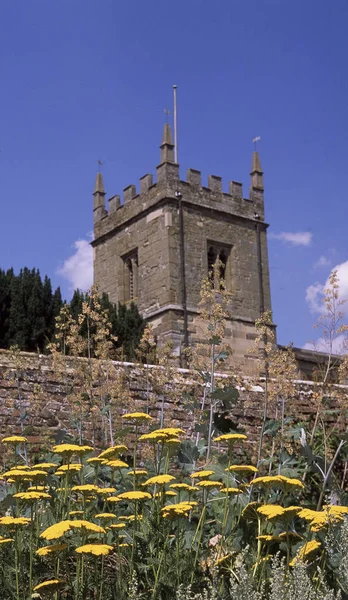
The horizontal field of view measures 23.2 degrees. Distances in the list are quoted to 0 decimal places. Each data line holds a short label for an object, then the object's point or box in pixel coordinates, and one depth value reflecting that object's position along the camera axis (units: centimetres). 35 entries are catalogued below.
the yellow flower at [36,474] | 430
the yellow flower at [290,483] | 433
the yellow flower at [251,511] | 473
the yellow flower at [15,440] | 466
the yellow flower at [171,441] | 451
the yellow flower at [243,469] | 469
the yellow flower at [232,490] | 460
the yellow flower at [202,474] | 449
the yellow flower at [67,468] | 469
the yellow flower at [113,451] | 479
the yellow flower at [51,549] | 383
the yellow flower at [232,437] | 451
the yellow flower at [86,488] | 436
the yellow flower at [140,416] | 464
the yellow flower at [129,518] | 456
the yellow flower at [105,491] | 447
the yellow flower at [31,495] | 410
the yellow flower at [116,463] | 470
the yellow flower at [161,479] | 419
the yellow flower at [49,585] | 372
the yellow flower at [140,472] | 495
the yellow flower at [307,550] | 413
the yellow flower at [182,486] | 445
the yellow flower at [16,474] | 427
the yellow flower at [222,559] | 409
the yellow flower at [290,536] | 457
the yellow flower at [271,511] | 409
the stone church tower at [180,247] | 2569
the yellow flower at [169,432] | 445
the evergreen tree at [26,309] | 2127
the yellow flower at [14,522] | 391
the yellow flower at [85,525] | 379
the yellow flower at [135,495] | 414
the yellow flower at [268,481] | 435
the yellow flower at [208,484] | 441
